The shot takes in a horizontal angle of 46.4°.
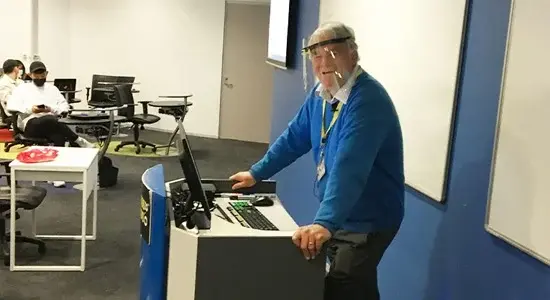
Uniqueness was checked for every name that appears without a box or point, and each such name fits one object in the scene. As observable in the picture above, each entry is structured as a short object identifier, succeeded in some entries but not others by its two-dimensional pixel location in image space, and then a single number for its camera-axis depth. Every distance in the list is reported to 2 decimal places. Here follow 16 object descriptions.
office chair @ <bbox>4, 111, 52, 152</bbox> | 5.61
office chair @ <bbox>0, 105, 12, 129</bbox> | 6.81
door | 9.92
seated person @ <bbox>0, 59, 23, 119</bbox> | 6.89
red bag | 3.86
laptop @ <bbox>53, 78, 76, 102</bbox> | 8.38
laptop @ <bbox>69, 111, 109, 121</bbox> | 6.22
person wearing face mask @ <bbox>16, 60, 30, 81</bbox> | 7.24
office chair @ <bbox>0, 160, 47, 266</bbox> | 3.98
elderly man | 2.04
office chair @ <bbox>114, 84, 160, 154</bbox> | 8.25
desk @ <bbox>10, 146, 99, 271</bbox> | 3.79
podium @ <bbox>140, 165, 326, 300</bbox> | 1.93
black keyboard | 2.15
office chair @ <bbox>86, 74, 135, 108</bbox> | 9.06
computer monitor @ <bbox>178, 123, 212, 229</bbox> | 2.02
